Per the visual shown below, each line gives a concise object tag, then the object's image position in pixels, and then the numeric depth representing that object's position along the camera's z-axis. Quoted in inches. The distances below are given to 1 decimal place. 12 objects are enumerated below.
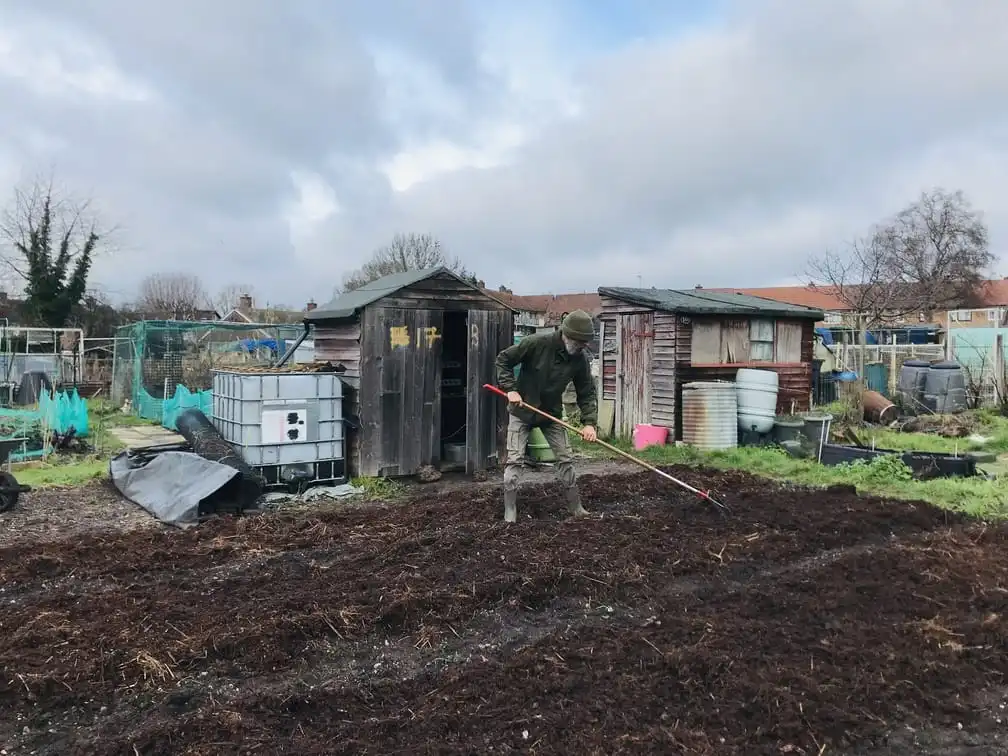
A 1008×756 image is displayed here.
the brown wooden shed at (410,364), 343.9
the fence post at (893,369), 670.5
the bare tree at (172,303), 1495.9
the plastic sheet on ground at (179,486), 272.5
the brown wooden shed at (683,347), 471.8
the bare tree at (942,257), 1620.3
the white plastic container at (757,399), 461.7
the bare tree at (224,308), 2020.2
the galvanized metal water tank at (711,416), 445.7
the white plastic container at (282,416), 318.0
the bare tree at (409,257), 1353.3
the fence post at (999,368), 601.6
